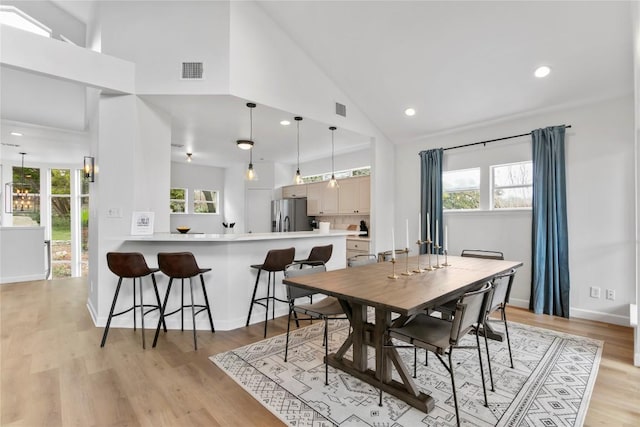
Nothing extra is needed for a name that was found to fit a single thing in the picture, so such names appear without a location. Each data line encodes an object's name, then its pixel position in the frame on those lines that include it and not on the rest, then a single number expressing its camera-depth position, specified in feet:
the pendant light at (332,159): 14.74
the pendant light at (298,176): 13.76
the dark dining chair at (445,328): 5.91
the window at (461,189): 15.52
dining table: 6.24
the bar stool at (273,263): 10.82
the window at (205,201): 26.97
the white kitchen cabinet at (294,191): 24.18
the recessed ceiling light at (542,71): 11.21
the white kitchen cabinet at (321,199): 21.45
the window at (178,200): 25.79
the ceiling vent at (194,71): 10.78
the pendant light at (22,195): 23.93
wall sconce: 12.62
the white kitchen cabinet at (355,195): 19.15
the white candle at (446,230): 16.11
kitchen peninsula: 11.18
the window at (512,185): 13.80
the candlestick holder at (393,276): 8.10
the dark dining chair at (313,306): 8.02
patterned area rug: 6.22
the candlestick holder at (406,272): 8.72
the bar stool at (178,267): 9.66
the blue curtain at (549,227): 12.44
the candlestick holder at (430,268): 9.50
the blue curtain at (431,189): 16.10
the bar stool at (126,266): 9.69
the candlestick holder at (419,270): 9.17
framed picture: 10.87
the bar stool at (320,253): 12.39
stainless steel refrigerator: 23.75
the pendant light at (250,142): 12.26
